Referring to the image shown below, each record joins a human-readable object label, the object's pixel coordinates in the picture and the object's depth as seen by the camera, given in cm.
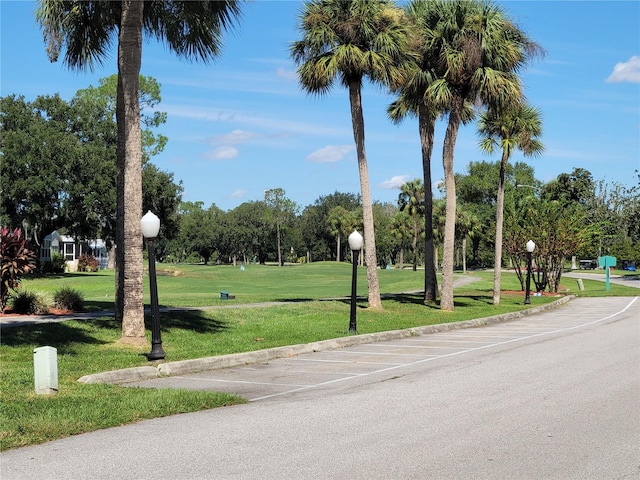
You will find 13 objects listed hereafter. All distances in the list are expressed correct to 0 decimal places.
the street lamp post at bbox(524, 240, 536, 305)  3297
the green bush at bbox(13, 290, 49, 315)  1892
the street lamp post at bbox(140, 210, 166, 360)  1275
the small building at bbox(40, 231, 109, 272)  7094
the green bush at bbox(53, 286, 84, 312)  2044
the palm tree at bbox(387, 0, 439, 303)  2608
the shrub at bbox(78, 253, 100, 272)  6166
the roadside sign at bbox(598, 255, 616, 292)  5022
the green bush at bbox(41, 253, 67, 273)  5412
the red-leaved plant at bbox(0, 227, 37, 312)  1828
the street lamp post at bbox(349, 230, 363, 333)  1887
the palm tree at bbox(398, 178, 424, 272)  7150
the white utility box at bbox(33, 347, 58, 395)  941
